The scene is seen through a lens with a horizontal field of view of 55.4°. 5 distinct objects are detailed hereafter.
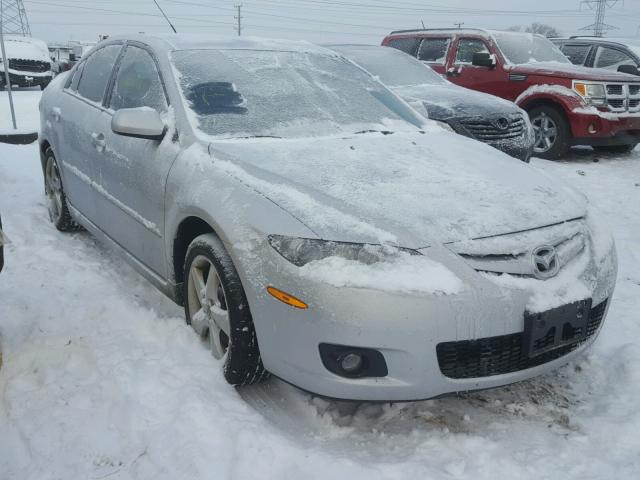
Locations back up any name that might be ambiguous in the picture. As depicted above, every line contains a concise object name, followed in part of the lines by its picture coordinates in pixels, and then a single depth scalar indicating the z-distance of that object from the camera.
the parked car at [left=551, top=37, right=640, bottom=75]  10.43
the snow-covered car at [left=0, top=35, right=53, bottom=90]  17.28
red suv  7.92
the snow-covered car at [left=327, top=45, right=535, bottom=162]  6.59
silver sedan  2.20
